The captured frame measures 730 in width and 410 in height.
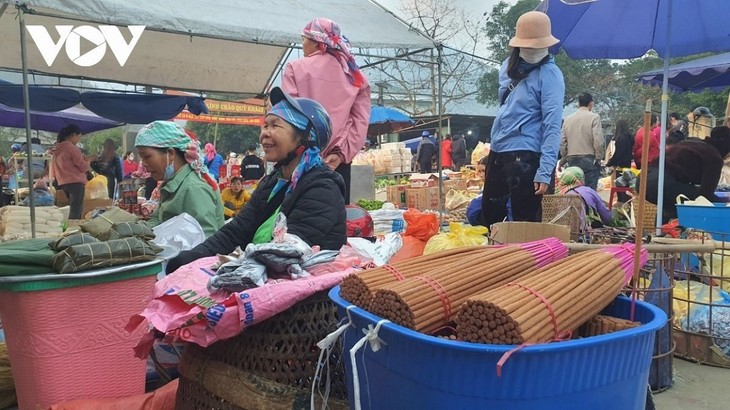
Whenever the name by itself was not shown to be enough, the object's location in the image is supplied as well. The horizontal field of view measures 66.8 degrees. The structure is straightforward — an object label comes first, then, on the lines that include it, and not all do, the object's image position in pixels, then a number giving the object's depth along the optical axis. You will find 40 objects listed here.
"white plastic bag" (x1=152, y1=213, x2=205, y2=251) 2.88
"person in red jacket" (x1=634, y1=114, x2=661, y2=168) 6.58
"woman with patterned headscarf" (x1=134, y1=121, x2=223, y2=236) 3.22
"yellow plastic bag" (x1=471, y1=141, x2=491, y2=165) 13.44
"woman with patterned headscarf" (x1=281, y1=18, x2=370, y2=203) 3.97
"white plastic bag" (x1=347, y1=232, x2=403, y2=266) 2.05
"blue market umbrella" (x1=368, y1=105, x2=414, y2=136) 16.05
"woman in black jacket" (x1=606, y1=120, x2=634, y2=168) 8.62
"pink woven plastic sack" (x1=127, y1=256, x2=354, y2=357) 1.55
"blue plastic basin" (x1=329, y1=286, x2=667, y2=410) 1.05
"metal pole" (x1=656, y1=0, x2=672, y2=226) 4.44
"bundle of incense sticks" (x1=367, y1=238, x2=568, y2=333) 1.20
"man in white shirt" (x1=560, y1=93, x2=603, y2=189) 7.53
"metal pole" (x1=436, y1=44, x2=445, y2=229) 6.23
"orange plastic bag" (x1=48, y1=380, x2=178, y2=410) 2.32
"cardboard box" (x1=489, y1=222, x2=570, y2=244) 2.84
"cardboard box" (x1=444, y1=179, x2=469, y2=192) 9.83
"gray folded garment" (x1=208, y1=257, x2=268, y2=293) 1.66
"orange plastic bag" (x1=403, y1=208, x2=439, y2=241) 3.83
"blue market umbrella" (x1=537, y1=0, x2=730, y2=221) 4.90
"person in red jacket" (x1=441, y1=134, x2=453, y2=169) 16.73
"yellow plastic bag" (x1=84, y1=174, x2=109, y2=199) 9.89
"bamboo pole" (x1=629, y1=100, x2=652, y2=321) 1.35
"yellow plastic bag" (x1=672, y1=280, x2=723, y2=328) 3.23
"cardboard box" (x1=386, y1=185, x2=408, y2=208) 8.95
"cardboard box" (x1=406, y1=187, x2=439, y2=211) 8.62
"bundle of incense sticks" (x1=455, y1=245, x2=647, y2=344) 1.06
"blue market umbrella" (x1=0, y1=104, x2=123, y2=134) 12.62
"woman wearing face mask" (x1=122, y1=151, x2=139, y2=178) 17.67
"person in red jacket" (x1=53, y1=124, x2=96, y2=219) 8.83
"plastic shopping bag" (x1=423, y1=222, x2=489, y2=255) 3.30
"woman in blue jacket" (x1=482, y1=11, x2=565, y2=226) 3.45
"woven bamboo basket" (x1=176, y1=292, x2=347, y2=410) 1.62
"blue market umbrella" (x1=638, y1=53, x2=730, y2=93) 8.69
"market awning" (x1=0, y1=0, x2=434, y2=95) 5.03
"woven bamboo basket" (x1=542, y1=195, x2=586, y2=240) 4.46
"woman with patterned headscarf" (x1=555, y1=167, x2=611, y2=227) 5.12
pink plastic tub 2.28
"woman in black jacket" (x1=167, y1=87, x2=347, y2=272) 2.31
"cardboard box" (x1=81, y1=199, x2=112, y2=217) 9.05
